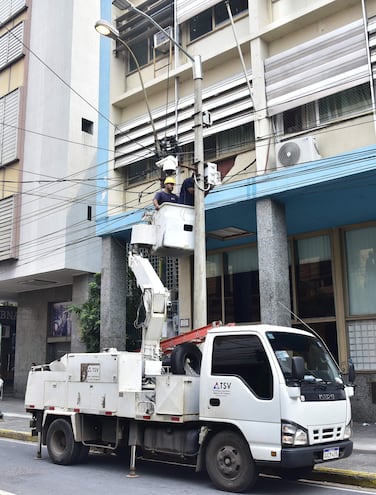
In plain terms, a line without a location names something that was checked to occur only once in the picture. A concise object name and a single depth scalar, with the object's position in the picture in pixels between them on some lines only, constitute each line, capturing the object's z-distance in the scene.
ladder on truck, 8.59
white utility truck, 7.06
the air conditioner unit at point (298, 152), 13.04
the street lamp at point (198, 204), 9.72
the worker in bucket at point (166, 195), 10.09
